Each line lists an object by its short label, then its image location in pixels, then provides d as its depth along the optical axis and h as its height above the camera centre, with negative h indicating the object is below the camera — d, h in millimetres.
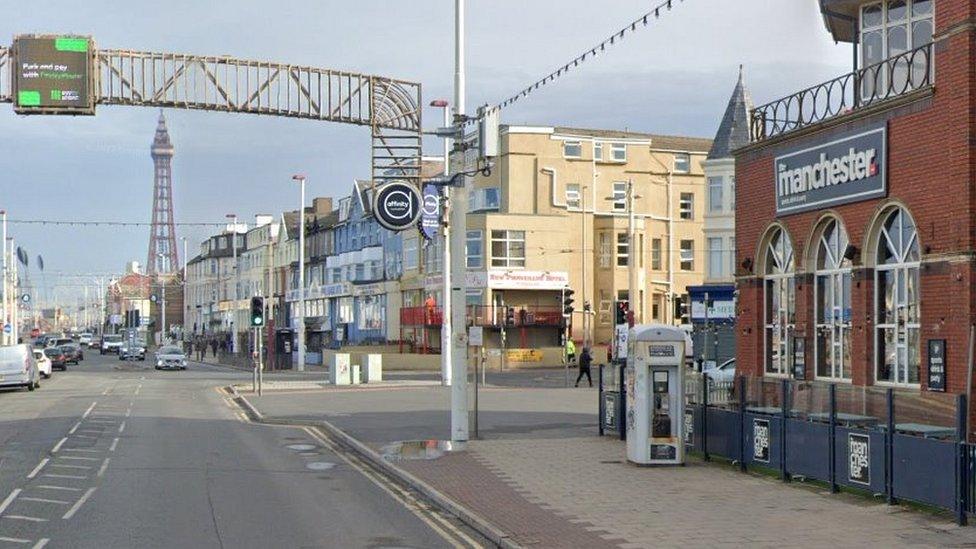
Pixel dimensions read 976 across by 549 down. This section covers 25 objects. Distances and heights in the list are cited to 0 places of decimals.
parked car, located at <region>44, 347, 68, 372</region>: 68875 -2692
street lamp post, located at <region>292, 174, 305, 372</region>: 65500 +33
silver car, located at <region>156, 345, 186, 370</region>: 70312 -2799
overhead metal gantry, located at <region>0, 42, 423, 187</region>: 26312 +4992
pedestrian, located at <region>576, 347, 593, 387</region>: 46175 -1968
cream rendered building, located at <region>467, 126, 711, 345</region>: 67812 +5002
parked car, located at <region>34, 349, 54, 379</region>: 55625 -2495
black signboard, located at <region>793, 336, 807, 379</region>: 24438 -970
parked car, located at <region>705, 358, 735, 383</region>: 35912 -1869
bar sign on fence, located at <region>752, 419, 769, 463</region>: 17703 -1905
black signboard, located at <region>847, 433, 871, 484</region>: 14883 -1836
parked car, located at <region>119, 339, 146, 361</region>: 88688 -3042
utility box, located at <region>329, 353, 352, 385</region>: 48875 -2405
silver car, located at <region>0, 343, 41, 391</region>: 44406 -2027
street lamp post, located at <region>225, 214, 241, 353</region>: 108506 -1978
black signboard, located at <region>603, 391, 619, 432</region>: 23781 -1986
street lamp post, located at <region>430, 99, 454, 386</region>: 42219 +89
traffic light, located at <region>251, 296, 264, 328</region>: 39969 -46
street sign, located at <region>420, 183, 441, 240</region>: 38125 +3013
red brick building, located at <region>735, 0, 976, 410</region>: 18609 +1697
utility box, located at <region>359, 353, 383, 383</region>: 50781 -2373
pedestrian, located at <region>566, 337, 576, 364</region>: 51294 -1656
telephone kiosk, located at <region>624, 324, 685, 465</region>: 18984 -1376
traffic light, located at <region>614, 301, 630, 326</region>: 44344 -58
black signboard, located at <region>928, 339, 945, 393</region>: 18812 -850
